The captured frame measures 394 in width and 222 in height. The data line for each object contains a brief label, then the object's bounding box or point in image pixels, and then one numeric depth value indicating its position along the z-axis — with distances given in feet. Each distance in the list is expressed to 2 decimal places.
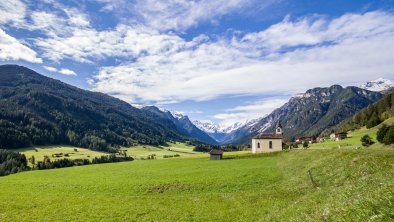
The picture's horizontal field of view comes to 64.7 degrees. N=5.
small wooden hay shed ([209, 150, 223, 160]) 323.98
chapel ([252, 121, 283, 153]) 376.89
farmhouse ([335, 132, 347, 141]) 503.69
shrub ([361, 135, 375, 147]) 292.24
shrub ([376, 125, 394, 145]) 238.89
